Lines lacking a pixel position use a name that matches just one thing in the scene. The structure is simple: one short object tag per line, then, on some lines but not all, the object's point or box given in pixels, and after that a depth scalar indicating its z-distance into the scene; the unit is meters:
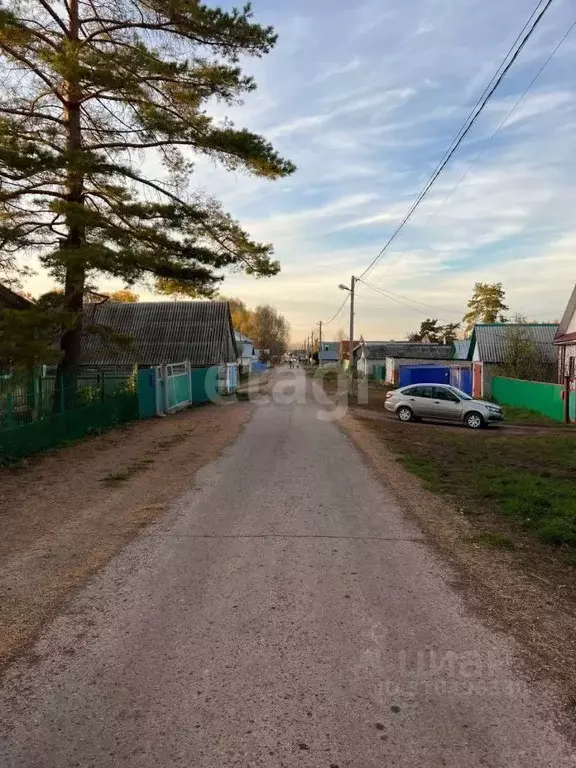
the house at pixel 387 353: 58.81
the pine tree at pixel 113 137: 12.23
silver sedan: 19.92
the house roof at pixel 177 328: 36.34
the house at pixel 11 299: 12.71
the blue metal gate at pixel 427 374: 38.69
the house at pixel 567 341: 26.20
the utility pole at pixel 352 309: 42.62
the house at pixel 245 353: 69.79
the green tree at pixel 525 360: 32.56
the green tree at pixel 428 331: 94.44
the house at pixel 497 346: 33.53
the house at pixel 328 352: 127.13
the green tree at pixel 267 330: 132.50
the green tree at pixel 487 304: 71.00
